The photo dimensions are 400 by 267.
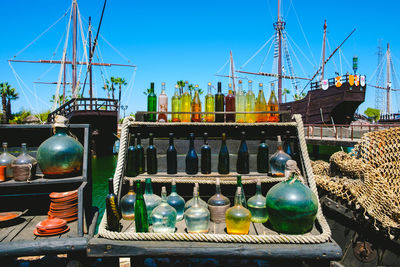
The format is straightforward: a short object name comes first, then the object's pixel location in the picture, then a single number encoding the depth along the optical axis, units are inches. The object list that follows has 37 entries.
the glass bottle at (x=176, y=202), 111.7
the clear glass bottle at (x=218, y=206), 109.8
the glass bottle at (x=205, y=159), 126.4
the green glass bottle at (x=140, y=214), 98.9
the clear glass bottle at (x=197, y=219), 98.0
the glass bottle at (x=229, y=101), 130.5
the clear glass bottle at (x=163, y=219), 98.0
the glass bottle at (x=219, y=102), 129.3
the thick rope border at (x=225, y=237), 90.1
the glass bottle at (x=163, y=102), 129.2
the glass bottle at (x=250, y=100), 132.1
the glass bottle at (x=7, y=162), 114.7
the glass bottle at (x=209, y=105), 130.6
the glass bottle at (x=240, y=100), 131.1
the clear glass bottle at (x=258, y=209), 109.7
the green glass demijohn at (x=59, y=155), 110.3
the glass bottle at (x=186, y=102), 130.6
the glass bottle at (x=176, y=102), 134.7
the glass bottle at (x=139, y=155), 127.8
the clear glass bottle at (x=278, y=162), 120.3
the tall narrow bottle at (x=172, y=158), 126.7
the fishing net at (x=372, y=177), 120.3
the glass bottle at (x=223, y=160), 128.3
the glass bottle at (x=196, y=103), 136.6
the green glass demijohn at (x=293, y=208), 94.8
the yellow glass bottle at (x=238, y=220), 96.5
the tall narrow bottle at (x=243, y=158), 130.0
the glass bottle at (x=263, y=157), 132.9
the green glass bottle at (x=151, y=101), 130.3
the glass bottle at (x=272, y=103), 132.4
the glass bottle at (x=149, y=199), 111.3
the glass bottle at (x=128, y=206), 110.1
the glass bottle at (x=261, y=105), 127.9
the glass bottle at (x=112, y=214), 97.7
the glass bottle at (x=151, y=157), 127.5
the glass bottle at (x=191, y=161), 125.1
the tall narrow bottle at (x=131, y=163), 121.3
